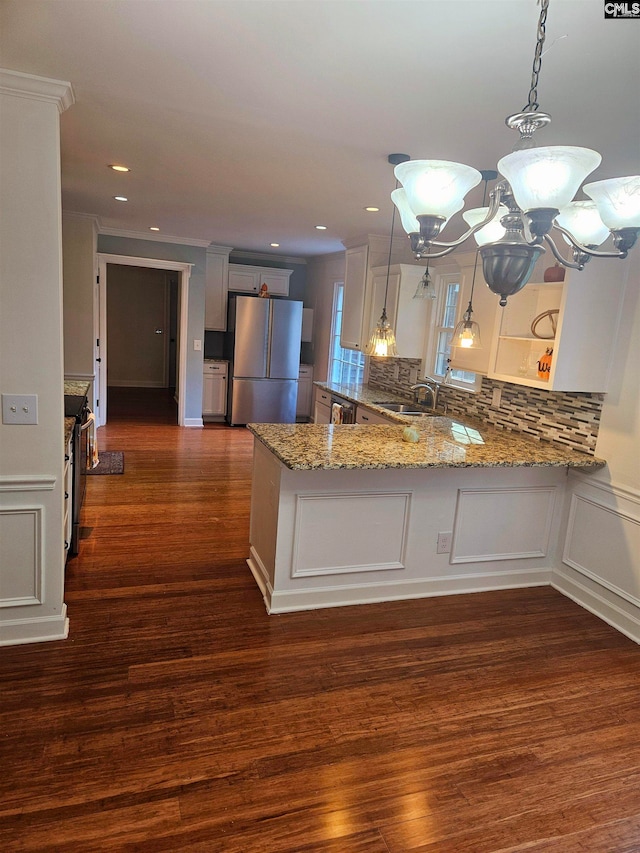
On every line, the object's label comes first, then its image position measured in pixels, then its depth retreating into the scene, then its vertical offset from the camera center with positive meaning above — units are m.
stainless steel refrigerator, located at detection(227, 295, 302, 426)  7.48 -0.51
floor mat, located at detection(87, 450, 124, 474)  5.11 -1.46
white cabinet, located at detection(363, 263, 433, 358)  4.96 +0.19
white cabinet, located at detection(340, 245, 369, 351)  5.56 +0.30
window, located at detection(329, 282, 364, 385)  7.12 -0.44
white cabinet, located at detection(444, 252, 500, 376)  3.87 +0.16
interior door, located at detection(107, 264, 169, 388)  10.14 -0.30
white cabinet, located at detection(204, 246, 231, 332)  7.60 +0.37
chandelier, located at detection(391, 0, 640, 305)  1.29 +0.35
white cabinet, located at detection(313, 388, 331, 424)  6.05 -0.92
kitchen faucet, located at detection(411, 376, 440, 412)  4.92 -0.50
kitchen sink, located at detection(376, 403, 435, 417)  4.87 -0.70
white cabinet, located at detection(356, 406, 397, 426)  4.64 -0.77
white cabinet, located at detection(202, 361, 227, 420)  7.74 -1.01
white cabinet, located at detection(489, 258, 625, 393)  3.05 +0.09
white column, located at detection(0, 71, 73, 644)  2.17 -0.20
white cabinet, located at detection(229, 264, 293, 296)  7.90 +0.57
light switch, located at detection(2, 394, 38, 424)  2.31 -0.44
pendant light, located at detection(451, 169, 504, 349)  3.17 +0.01
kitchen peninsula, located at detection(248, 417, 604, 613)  2.90 -1.02
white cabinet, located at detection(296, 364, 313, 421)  8.30 -0.96
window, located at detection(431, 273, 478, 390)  4.88 +0.11
